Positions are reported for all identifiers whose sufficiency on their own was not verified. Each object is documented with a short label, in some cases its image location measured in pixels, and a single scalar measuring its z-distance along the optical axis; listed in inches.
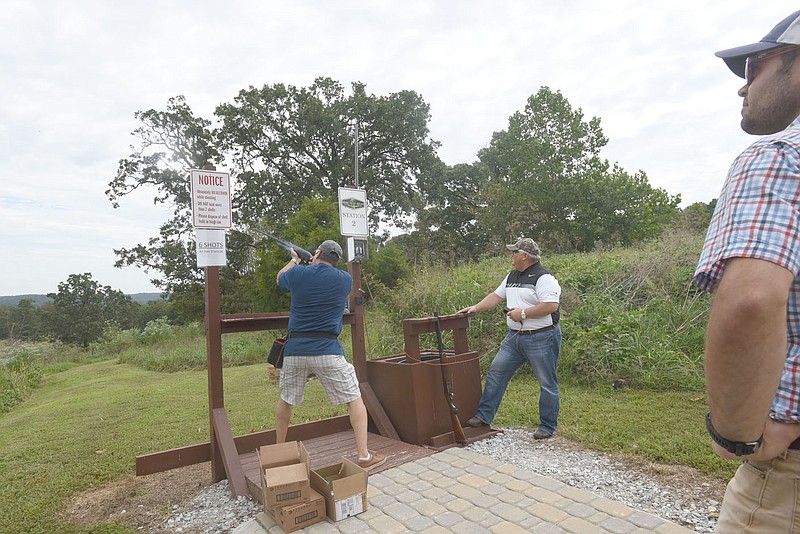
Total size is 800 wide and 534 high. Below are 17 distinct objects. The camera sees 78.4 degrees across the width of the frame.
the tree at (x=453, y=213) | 1060.5
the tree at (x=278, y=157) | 909.2
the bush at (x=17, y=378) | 401.6
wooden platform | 158.5
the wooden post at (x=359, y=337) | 196.9
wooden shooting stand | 158.2
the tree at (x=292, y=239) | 632.4
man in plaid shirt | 36.5
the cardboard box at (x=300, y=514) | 119.8
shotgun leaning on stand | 176.6
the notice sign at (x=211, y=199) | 156.6
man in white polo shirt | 177.8
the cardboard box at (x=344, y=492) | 124.1
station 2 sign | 202.8
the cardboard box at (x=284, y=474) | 122.1
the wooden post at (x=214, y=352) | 161.2
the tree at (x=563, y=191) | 895.1
